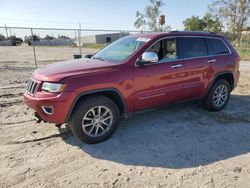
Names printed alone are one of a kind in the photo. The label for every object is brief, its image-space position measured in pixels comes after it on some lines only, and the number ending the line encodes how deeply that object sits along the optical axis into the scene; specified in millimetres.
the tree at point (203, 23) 24920
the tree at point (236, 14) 20503
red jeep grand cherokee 2849
